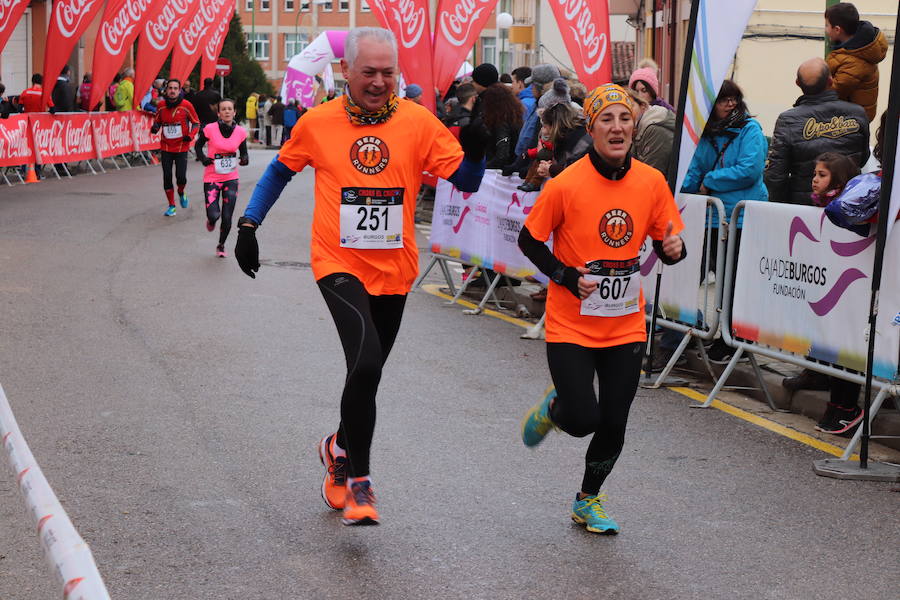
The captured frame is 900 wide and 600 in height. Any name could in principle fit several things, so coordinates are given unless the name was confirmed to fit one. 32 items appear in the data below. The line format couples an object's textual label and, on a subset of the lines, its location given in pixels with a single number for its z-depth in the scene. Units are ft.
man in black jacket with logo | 29.48
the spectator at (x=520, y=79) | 53.26
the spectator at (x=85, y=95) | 104.32
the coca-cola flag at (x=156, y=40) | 98.89
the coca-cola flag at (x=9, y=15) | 75.66
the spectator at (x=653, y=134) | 32.35
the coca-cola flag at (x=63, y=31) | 82.02
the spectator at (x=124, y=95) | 106.83
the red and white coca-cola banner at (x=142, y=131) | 106.52
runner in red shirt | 63.21
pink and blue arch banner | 157.48
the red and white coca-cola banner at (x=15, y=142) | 78.54
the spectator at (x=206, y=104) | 69.30
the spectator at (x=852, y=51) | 31.96
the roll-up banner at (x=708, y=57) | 27.91
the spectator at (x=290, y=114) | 156.04
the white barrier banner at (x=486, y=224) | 38.65
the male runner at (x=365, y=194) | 18.20
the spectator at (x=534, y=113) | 38.88
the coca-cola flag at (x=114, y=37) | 91.35
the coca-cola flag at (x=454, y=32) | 60.90
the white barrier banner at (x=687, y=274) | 29.63
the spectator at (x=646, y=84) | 33.81
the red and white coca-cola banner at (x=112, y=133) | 96.68
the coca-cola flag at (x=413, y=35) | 61.11
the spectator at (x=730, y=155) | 30.35
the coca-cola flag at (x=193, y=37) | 107.96
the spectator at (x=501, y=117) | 42.96
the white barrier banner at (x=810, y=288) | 23.25
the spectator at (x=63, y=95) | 91.15
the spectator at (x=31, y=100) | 83.56
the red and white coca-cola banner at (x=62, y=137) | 83.56
